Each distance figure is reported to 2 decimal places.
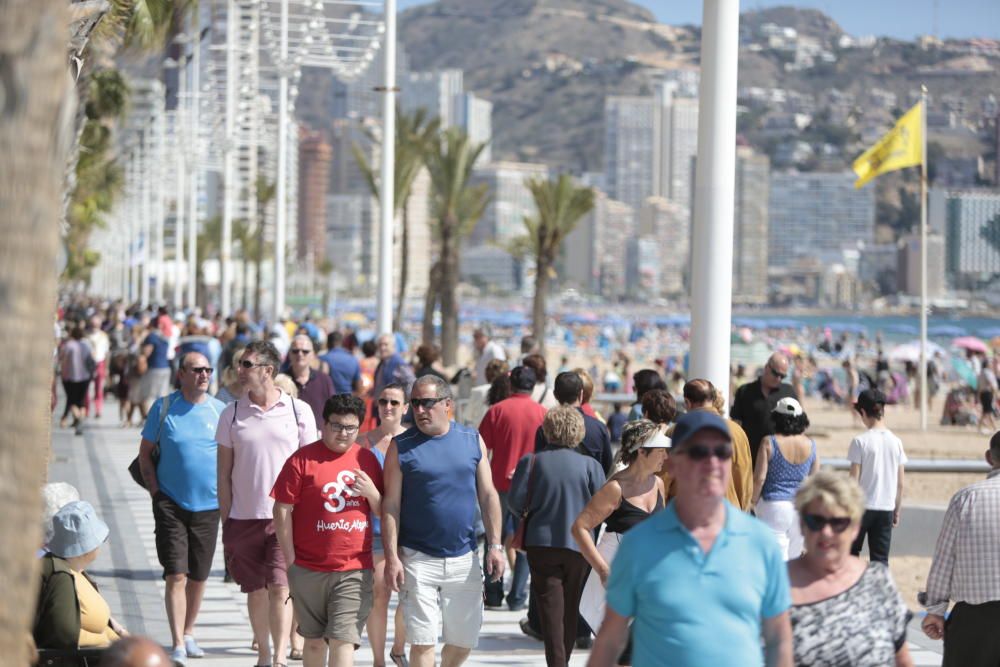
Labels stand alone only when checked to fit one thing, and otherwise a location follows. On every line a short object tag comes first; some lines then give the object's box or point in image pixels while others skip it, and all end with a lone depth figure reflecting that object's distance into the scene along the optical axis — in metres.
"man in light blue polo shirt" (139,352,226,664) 16.67
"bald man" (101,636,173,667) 7.47
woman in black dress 13.68
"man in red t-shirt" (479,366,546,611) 19.17
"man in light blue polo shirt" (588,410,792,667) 8.29
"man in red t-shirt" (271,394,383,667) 13.70
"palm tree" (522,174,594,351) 94.00
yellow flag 65.56
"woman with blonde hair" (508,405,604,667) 15.02
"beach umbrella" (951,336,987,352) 113.69
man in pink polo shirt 15.60
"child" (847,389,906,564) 18.41
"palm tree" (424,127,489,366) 88.12
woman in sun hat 10.41
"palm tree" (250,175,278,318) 153.25
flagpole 63.28
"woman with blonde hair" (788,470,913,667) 8.80
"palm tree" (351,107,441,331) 82.81
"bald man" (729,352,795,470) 19.62
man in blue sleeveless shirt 13.80
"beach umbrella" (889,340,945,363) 120.75
